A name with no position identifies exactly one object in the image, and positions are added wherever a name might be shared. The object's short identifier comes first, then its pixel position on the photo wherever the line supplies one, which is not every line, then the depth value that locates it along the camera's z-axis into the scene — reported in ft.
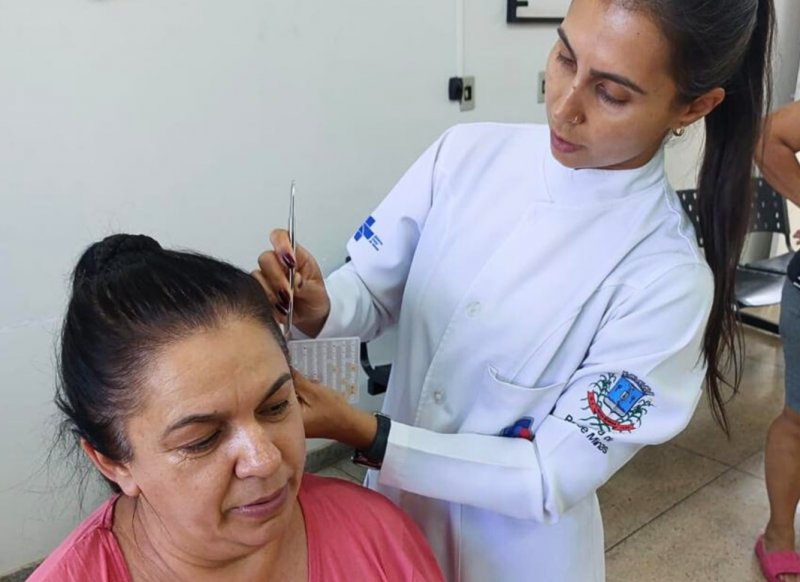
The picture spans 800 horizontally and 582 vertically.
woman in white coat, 3.03
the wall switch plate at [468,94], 8.28
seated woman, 2.69
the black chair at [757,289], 9.64
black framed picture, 8.48
